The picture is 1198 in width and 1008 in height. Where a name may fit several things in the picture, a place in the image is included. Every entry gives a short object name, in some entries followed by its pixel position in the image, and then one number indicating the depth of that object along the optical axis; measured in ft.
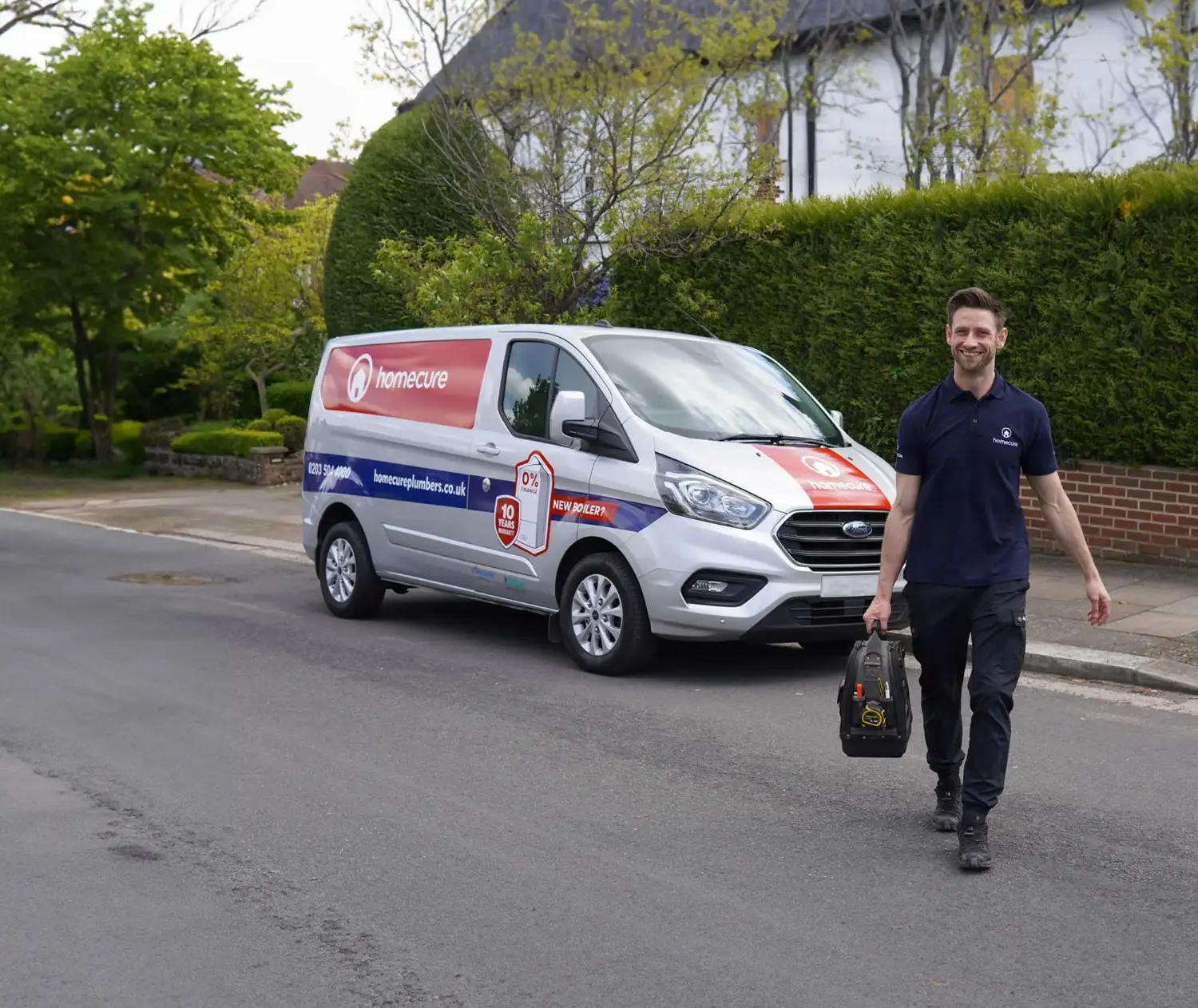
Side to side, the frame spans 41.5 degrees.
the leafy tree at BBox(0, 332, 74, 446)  106.52
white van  28.14
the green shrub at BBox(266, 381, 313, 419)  97.86
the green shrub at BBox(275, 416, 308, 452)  85.71
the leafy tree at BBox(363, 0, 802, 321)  49.70
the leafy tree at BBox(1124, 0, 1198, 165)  56.59
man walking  17.39
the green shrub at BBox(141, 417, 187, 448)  91.97
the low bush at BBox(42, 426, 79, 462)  104.42
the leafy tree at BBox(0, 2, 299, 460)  88.02
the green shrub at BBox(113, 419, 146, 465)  96.84
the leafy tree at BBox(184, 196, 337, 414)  95.91
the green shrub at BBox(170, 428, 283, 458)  82.38
